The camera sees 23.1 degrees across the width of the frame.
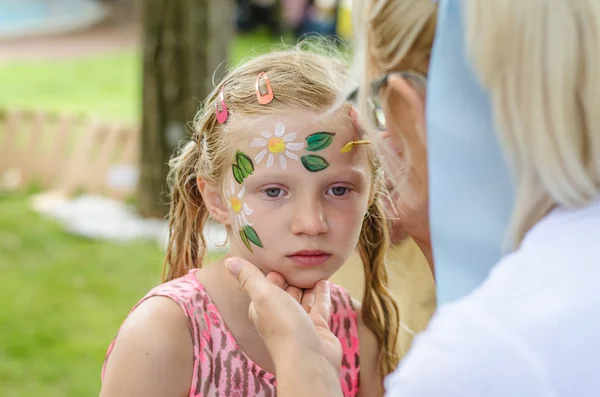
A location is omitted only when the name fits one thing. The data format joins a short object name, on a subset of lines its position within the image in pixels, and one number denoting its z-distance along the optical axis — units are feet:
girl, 3.74
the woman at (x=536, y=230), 3.05
